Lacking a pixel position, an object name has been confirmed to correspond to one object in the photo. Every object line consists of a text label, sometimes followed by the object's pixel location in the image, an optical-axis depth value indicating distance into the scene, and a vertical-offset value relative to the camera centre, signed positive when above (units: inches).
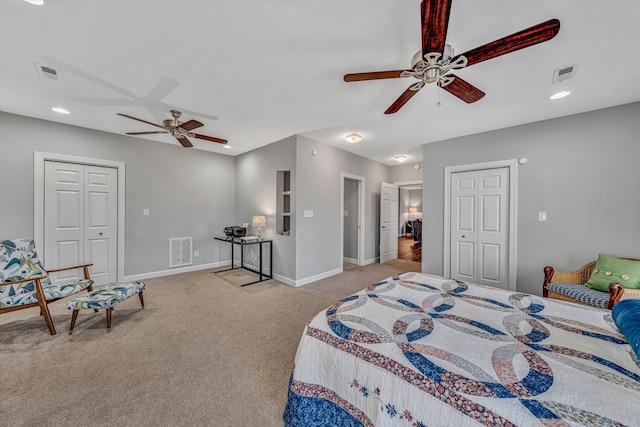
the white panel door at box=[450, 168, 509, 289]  136.6 -7.6
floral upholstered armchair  90.1 -30.4
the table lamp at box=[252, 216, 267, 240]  169.0 -6.4
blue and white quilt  31.8 -24.9
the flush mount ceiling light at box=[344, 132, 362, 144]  150.3 +49.0
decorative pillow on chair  91.1 -23.2
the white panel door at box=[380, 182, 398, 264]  222.7 -8.6
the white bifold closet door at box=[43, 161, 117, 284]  135.6 -5.2
